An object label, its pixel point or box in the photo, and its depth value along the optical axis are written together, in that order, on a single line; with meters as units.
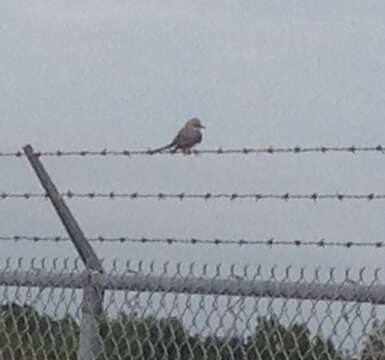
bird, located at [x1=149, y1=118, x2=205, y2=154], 12.14
